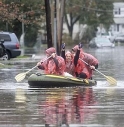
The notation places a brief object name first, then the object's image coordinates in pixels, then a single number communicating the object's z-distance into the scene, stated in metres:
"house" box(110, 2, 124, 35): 111.69
